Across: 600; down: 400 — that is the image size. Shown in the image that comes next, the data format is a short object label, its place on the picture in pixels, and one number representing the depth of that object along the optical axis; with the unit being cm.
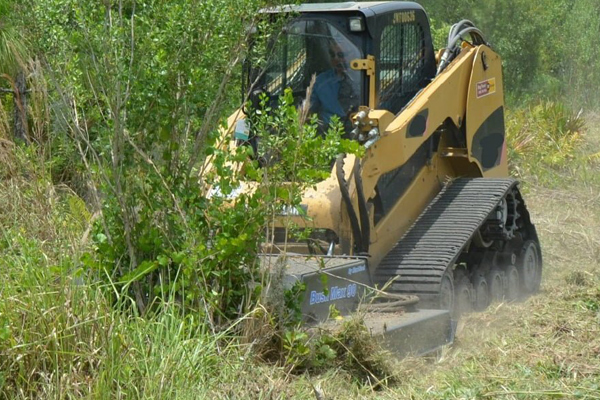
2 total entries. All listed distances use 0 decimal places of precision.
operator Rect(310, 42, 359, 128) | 1655
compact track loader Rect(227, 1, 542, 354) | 1487
